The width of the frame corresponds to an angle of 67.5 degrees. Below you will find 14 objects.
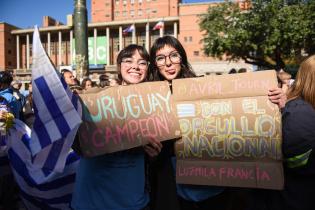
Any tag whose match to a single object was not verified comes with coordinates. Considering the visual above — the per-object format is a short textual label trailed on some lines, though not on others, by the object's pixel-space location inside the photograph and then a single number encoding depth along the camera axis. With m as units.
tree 14.74
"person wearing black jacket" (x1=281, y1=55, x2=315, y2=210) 1.33
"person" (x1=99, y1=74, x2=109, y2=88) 5.08
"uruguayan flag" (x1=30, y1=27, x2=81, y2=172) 1.19
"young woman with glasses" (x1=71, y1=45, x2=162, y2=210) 1.46
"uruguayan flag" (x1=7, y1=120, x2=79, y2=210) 1.99
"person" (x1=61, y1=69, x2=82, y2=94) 3.76
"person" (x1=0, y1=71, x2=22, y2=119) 3.68
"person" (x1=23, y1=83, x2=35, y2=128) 4.20
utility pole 5.08
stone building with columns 39.62
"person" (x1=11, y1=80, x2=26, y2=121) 4.05
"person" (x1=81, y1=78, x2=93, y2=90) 4.90
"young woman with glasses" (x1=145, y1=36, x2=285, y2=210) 1.55
